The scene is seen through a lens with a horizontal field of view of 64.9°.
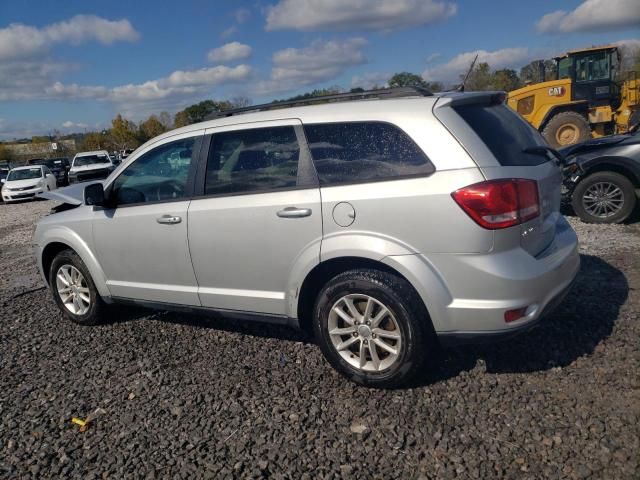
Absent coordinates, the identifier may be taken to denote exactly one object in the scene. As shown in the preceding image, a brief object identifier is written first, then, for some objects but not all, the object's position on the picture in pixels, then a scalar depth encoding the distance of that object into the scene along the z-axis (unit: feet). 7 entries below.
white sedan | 64.03
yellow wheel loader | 47.70
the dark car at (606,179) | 22.40
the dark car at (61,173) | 86.12
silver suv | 9.32
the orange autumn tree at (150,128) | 259.60
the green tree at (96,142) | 261.44
